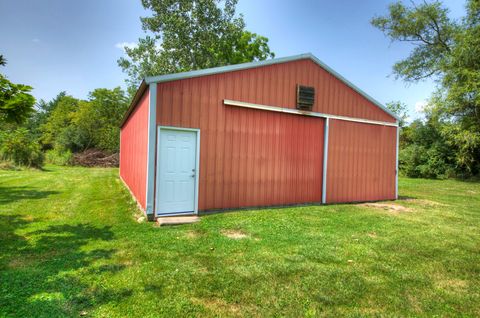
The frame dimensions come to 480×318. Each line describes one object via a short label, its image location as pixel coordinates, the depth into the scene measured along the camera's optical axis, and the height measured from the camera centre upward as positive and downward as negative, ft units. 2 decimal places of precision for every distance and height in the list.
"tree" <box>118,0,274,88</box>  62.80 +30.19
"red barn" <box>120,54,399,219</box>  18.56 +1.50
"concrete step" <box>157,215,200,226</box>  16.98 -4.53
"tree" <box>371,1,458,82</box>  58.08 +30.52
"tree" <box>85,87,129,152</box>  92.12 +16.40
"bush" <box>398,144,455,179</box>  57.21 -0.41
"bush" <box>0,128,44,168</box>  51.82 -1.42
